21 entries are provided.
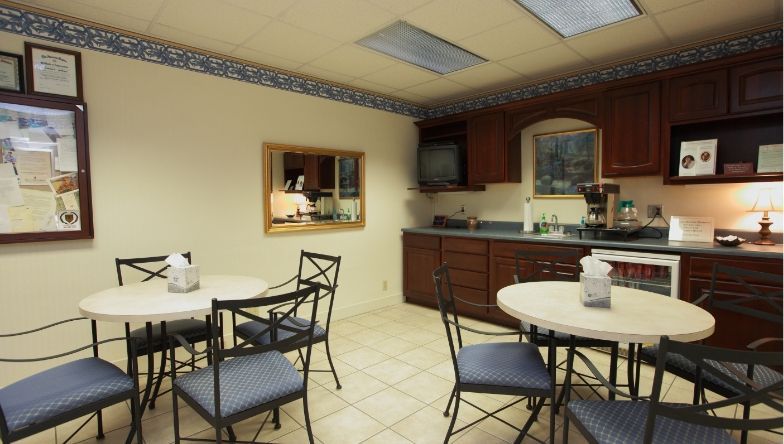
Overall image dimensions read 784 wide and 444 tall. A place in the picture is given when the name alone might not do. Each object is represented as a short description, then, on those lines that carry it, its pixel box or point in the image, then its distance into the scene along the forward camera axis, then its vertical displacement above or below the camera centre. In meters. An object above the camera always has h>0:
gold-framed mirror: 3.81 +0.17
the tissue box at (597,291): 1.96 -0.44
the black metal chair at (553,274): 2.15 -0.62
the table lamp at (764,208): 3.00 -0.05
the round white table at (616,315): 1.63 -0.52
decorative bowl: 2.93 -0.29
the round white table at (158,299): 1.92 -0.50
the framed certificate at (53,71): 2.59 +0.90
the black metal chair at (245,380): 1.66 -0.81
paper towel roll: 4.24 -0.15
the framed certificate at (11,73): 2.51 +0.85
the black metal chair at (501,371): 1.86 -0.82
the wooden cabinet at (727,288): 2.69 -0.69
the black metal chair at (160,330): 2.39 -0.80
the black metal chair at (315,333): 2.56 -0.82
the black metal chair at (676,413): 1.18 -0.72
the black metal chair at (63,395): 1.55 -0.80
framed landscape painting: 4.00 +0.43
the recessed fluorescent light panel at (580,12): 2.62 +1.30
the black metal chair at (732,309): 1.85 -0.71
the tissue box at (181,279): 2.30 -0.43
